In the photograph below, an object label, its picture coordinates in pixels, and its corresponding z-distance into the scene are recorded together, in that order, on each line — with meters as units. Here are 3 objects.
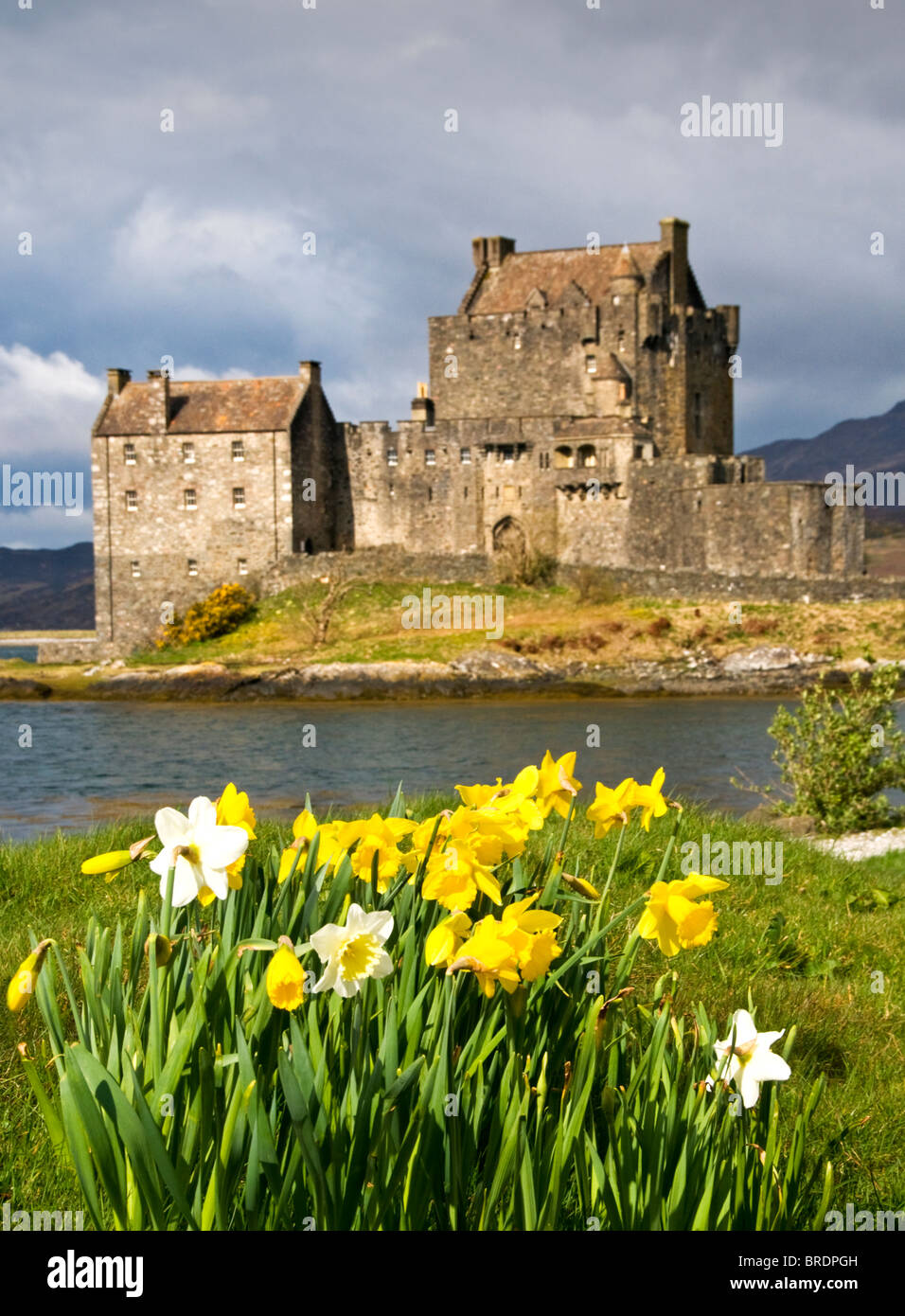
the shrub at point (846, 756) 14.23
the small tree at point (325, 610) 53.03
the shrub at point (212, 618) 55.94
